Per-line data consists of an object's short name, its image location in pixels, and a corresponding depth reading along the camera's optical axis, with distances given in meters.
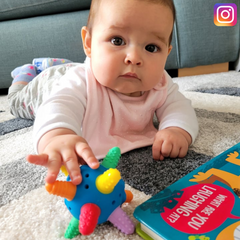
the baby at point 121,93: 0.52
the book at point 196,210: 0.29
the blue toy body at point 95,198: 0.29
